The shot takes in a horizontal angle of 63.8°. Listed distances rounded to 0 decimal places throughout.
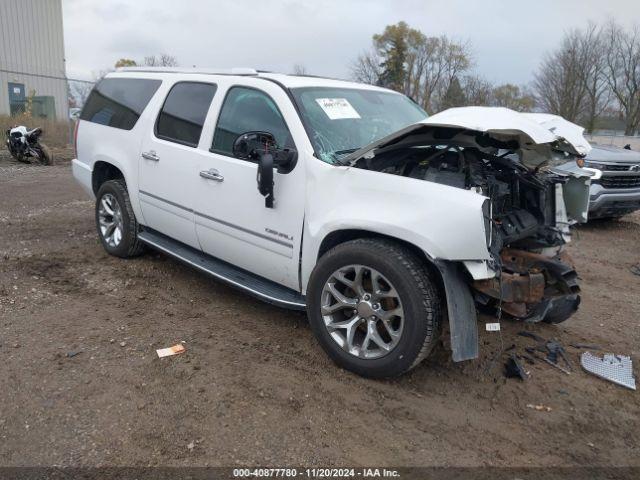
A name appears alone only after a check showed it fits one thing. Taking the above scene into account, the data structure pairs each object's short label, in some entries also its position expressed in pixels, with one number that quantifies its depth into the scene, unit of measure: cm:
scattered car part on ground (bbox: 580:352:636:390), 348
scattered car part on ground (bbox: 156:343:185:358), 354
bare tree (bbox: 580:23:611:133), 4084
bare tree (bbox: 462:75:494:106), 3409
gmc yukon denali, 296
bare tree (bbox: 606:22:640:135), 4125
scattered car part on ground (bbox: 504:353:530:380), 344
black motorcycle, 1251
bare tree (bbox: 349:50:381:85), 4242
